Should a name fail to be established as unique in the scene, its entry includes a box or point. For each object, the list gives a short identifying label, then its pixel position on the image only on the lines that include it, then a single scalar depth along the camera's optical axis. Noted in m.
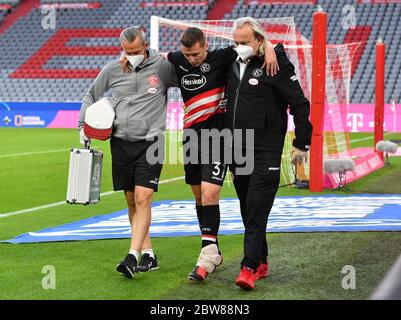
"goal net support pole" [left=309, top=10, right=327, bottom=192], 11.54
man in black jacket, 5.25
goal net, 13.05
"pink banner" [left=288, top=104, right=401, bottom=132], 28.12
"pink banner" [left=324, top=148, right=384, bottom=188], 12.12
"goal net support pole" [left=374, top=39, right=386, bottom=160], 17.48
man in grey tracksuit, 5.77
